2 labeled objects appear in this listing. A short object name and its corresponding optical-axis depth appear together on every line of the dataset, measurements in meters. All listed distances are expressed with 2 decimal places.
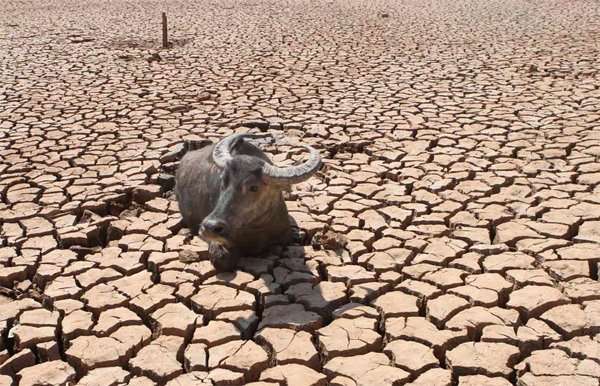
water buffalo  3.46
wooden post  11.44
